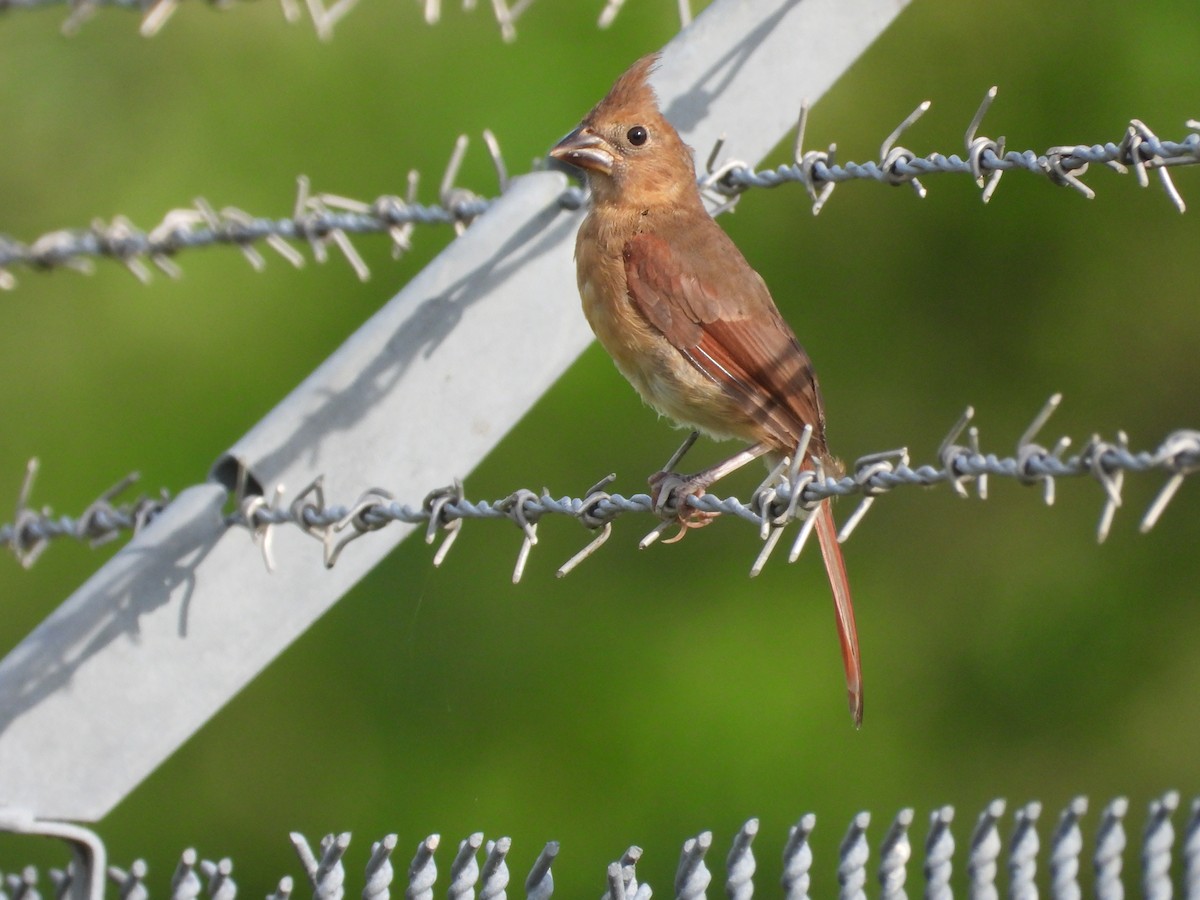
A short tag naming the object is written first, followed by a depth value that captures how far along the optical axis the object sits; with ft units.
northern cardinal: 23.02
